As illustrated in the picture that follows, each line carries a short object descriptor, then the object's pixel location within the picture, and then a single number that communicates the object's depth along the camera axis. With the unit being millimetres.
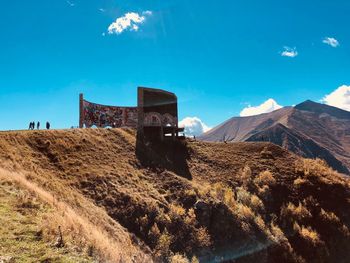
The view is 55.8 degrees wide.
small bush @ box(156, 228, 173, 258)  23717
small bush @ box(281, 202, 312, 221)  35875
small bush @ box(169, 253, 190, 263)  22219
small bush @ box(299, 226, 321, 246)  32688
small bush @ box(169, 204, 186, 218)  27766
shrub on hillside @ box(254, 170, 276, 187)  41097
